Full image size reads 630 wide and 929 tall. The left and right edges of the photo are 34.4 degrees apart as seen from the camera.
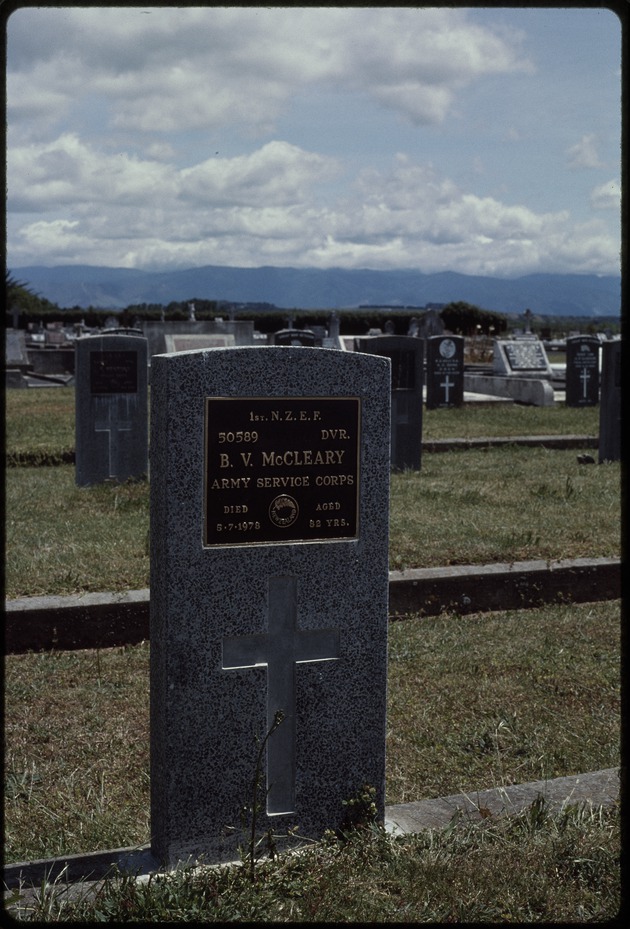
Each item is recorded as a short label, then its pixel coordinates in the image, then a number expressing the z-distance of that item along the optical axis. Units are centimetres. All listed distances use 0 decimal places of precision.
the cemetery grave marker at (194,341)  1707
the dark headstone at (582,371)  1989
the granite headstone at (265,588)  326
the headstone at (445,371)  1884
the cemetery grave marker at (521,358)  2409
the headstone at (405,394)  1154
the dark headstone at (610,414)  1213
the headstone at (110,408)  1050
